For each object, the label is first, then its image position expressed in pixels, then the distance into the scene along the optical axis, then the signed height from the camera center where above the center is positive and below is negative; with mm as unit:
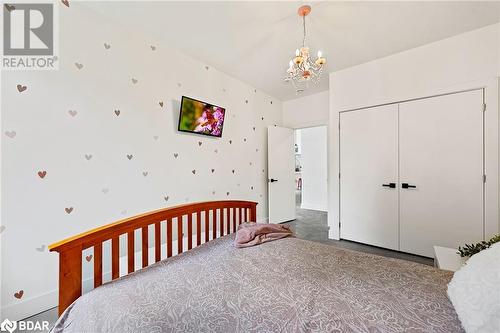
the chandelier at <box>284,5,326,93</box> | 1833 +907
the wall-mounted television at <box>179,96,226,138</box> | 2637 +646
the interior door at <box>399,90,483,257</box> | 2305 -63
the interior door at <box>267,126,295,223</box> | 4082 -145
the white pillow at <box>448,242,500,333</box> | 657 -439
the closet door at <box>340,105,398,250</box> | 2822 -135
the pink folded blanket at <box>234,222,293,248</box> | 1598 -536
